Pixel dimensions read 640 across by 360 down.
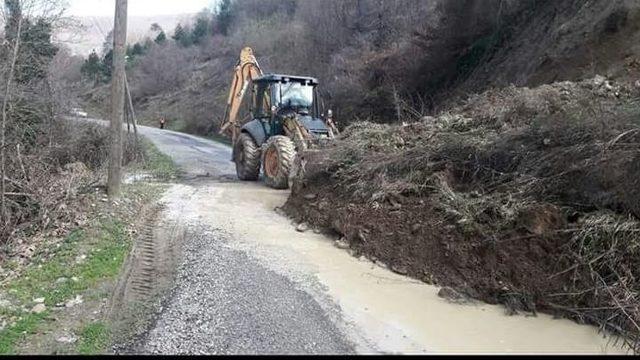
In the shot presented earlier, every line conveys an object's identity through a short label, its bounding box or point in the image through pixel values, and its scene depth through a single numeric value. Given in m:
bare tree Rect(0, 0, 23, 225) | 9.65
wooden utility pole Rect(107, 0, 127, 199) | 11.52
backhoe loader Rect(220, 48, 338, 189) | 13.62
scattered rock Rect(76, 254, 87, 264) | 8.02
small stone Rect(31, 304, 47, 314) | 6.53
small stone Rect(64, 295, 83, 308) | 6.69
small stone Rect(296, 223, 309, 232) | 10.04
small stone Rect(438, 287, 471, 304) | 6.71
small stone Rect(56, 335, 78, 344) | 5.75
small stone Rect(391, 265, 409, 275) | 7.68
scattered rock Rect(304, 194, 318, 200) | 10.75
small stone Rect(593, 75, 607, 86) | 9.84
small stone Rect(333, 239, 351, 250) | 8.87
